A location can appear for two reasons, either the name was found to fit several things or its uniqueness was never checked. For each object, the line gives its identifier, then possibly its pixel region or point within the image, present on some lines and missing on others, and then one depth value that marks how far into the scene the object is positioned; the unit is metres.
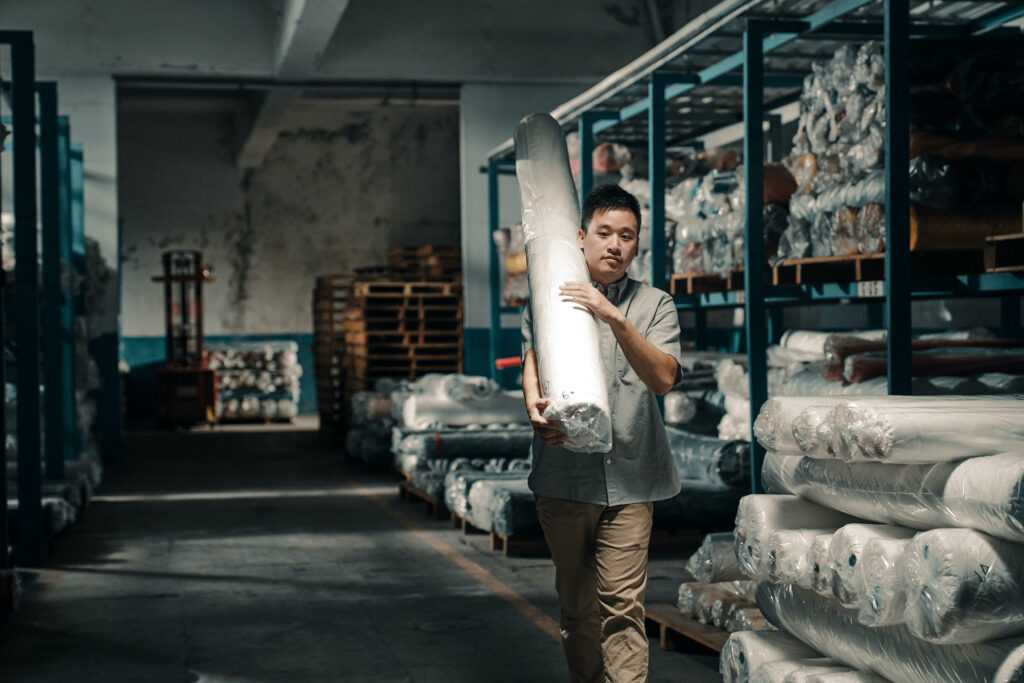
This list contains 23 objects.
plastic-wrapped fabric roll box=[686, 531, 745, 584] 5.01
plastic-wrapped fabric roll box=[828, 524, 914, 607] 3.15
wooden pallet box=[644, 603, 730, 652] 4.64
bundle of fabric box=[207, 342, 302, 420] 18.39
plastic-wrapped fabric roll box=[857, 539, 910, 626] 2.99
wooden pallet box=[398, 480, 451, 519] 8.82
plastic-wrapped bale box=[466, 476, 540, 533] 6.99
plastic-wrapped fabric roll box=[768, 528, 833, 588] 3.48
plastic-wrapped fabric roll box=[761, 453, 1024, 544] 2.72
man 3.32
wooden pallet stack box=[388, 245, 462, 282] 15.34
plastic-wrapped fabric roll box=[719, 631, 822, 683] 3.67
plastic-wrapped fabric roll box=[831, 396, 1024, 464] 3.08
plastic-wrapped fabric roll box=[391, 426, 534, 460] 9.23
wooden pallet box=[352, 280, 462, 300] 13.70
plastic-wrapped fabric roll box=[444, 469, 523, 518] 7.97
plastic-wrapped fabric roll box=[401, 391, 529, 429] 10.15
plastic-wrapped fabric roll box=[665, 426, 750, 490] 6.88
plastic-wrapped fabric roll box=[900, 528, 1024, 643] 2.70
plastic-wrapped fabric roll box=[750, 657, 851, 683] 3.44
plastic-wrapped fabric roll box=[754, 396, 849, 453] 3.60
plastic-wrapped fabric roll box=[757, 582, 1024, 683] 2.82
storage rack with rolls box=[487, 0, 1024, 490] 4.57
